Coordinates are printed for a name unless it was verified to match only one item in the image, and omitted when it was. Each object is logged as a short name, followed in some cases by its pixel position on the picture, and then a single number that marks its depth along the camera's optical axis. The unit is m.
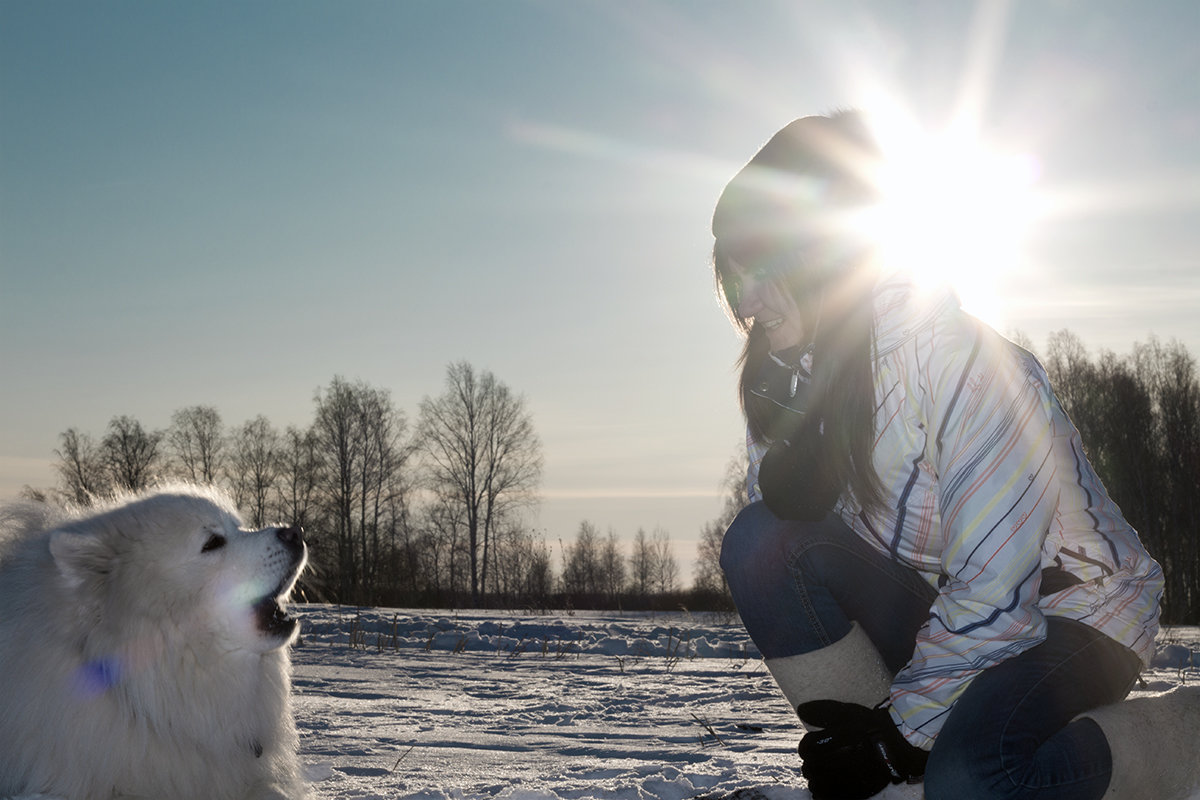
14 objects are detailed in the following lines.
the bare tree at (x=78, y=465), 31.20
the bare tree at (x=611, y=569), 30.34
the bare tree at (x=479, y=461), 29.97
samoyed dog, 1.97
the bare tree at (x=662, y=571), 38.31
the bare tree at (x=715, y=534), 28.29
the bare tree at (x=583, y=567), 22.35
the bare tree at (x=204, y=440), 31.77
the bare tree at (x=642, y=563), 37.33
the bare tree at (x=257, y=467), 31.39
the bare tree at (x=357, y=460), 30.50
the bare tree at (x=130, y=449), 31.58
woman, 1.77
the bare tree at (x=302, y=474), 30.86
